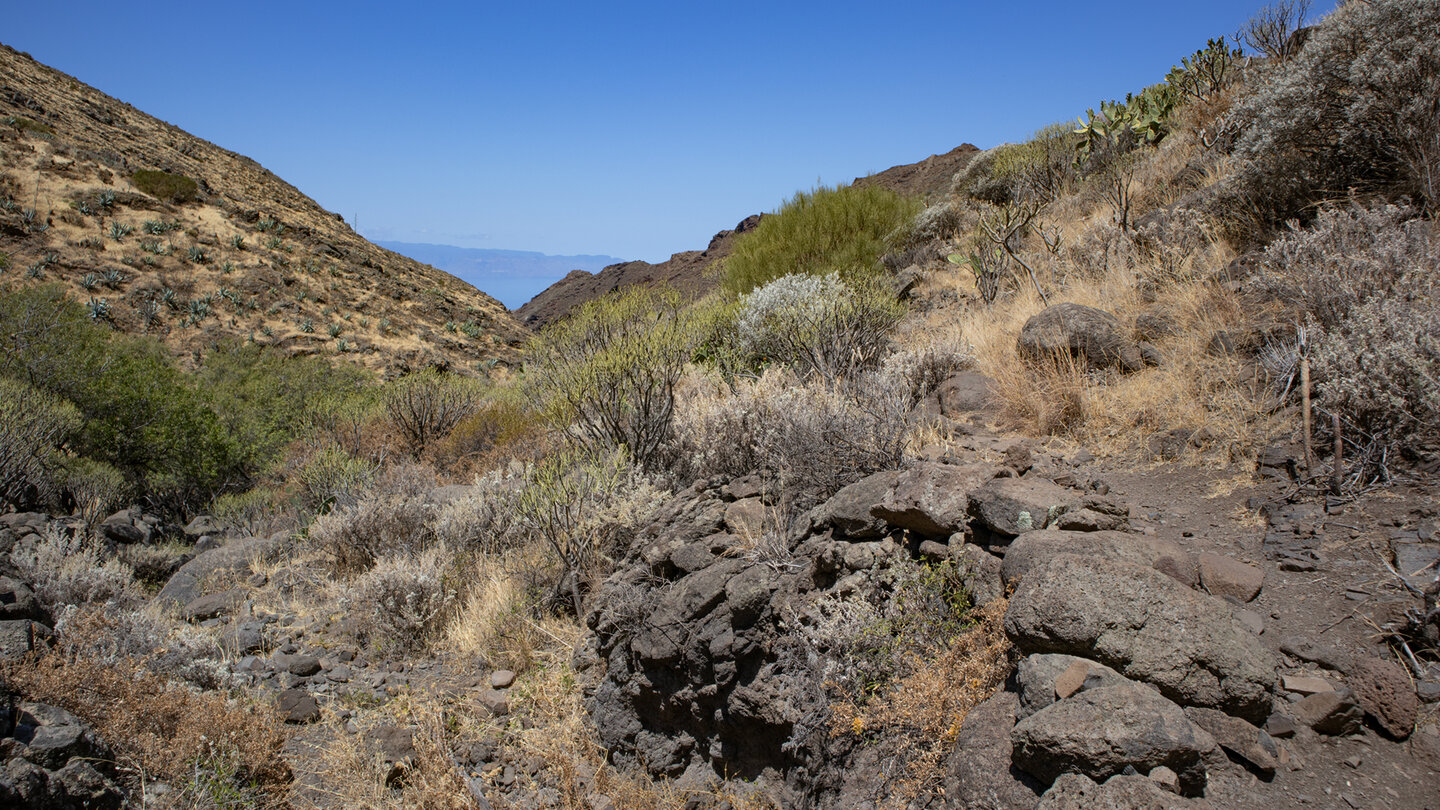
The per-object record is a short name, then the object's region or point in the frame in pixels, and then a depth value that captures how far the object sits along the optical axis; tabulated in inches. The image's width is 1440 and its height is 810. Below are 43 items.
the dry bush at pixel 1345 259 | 152.6
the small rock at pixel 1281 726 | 82.4
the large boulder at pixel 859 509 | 142.5
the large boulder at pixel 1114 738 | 76.5
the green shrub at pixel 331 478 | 293.0
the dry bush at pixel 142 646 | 160.9
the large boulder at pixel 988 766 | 84.4
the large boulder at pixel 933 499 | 129.5
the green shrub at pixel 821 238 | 512.4
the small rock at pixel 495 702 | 169.0
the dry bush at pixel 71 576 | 207.3
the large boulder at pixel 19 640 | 141.9
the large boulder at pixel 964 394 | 221.0
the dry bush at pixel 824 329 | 286.2
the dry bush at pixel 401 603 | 201.8
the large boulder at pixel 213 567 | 244.2
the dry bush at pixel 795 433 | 170.1
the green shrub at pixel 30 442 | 324.8
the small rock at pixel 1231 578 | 104.5
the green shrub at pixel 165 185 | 968.3
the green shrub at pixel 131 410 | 414.9
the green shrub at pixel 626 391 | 251.9
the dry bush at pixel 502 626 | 189.3
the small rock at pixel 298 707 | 166.4
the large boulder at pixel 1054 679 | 86.9
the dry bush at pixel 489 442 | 334.0
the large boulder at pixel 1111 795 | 73.0
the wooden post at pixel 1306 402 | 126.0
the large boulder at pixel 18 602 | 165.2
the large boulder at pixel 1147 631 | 84.9
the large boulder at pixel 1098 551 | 102.3
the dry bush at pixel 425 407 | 405.1
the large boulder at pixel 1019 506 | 118.8
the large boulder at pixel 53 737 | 120.0
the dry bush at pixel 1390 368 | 119.2
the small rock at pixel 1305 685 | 85.5
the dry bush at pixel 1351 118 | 203.6
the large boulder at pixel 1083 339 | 208.5
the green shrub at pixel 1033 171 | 535.5
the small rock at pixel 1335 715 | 81.0
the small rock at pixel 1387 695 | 78.4
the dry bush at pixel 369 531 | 255.6
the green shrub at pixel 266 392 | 470.9
